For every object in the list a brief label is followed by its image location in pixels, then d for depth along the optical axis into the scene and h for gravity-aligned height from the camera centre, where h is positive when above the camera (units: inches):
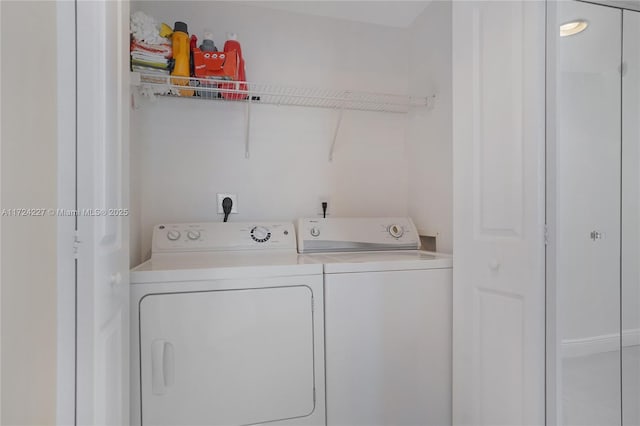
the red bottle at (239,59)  72.6 +32.5
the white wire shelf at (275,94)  66.4 +26.3
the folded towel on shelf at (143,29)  63.1 +33.6
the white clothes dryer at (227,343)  49.8 -20.4
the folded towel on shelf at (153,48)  64.0 +30.6
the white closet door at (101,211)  31.2 -0.1
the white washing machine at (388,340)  56.9 -22.4
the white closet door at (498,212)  45.1 -0.4
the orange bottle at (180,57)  67.4 +30.3
